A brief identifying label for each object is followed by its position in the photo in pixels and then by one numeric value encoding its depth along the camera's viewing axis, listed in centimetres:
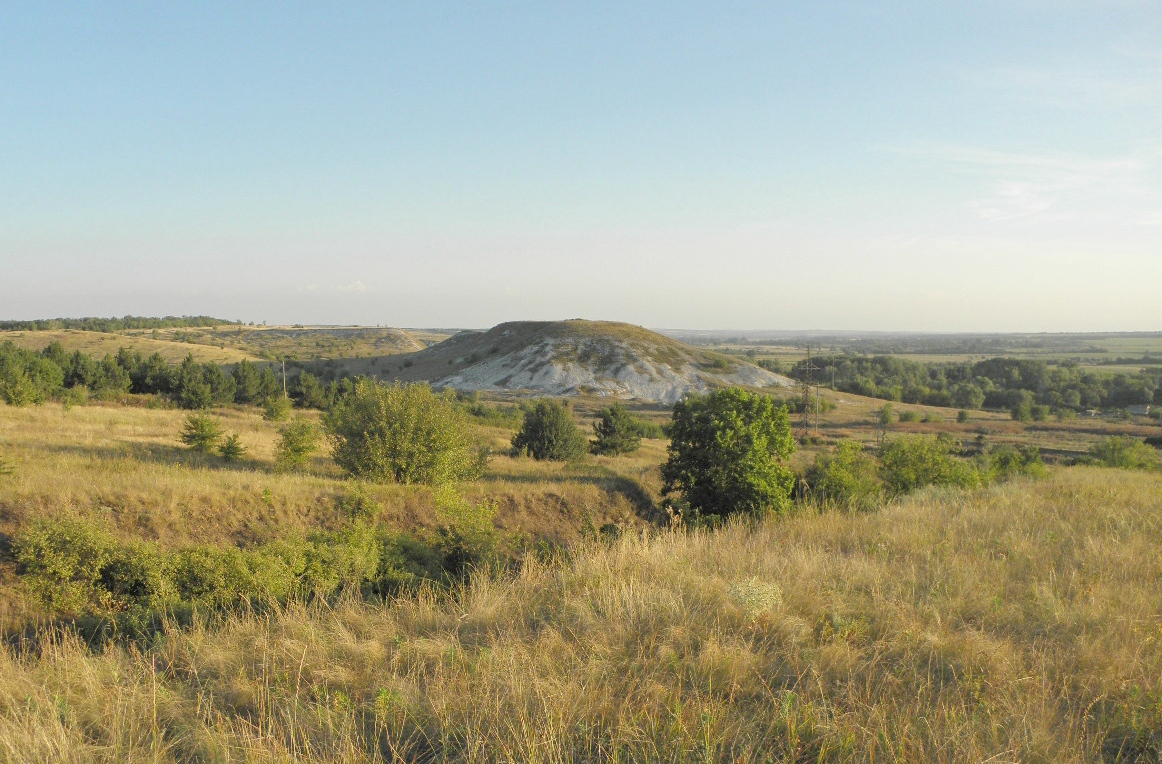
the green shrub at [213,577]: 952
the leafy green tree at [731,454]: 1912
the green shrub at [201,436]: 2175
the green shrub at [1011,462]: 2391
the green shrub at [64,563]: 964
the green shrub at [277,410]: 3538
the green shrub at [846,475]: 2014
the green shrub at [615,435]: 3850
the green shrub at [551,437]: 3253
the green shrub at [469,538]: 1195
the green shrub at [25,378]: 2877
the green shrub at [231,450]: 2123
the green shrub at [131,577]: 964
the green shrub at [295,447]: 2083
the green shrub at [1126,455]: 3428
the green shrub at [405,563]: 1062
